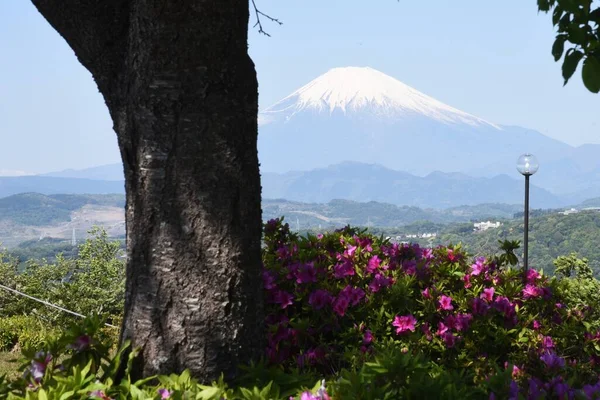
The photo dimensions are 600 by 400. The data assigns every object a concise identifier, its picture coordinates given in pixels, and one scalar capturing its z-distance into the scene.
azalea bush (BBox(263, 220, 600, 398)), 6.86
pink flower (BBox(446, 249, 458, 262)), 9.12
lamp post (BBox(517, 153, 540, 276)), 17.23
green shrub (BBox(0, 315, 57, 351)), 13.90
